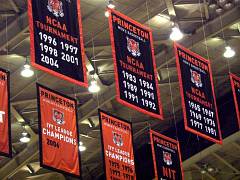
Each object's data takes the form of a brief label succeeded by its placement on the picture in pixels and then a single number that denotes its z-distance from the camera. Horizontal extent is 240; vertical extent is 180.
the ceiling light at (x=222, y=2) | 22.04
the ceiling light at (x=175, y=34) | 19.72
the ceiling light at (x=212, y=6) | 22.09
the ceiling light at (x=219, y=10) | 22.28
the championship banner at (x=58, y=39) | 14.46
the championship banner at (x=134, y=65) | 16.28
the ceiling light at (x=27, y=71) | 21.62
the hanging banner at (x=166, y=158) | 20.70
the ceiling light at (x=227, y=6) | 22.36
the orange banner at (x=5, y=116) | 15.15
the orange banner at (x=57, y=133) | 16.23
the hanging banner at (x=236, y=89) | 19.94
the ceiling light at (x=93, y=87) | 23.43
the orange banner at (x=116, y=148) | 18.55
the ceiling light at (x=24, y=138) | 27.62
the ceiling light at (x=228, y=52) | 23.42
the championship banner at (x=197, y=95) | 18.19
